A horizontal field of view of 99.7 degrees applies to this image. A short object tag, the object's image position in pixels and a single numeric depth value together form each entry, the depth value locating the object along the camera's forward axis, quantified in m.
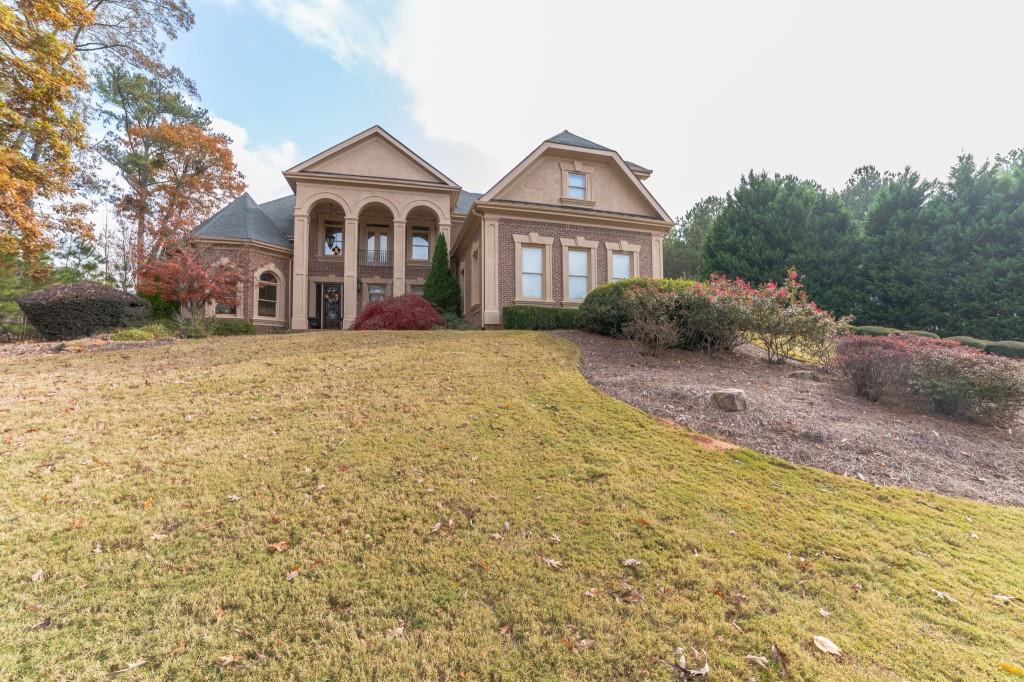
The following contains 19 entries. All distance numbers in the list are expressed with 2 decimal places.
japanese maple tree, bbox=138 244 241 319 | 13.66
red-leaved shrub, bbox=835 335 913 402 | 7.53
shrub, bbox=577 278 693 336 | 10.85
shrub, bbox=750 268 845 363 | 9.23
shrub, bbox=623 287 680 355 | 9.33
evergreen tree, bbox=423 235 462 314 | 16.94
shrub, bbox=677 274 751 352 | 9.49
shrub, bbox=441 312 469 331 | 15.24
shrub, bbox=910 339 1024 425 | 6.85
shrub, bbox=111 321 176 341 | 11.52
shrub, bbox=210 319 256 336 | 16.08
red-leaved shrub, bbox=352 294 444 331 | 13.48
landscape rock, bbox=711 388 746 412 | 6.25
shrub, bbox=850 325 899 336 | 17.04
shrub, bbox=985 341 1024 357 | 14.99
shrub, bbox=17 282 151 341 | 12.27
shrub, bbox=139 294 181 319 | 16.38
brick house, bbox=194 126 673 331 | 14.76
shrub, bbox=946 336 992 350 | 15.50
